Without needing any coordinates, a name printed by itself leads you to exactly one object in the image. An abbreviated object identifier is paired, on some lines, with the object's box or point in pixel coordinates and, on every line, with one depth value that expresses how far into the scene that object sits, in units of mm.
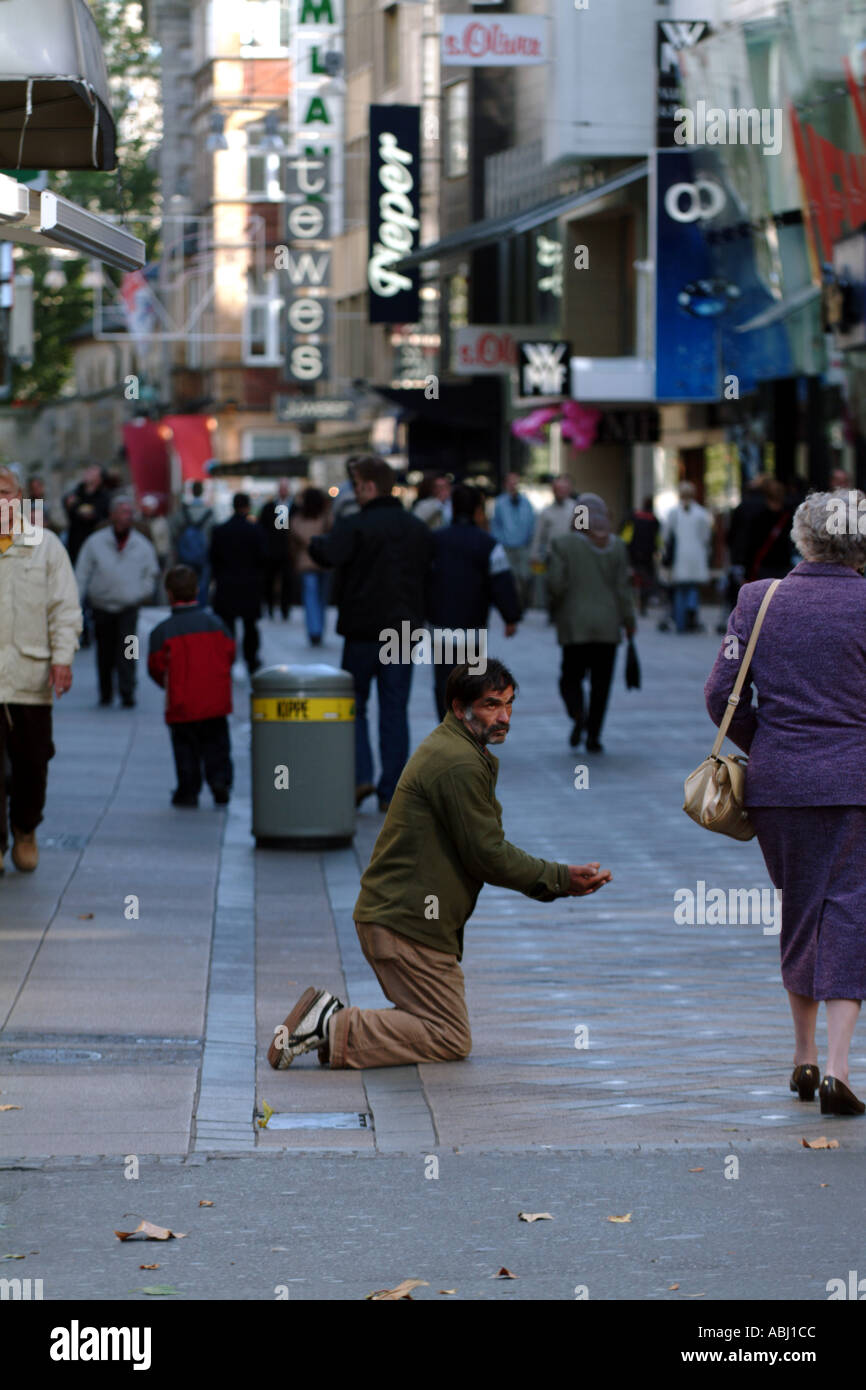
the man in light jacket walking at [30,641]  11148
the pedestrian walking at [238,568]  21500
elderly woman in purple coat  7012
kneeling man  7648
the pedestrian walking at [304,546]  25859
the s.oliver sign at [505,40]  34531
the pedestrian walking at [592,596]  16500
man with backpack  29672
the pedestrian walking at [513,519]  32281
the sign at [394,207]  43594
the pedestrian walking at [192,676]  13680
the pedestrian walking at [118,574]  19578
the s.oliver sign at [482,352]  42562
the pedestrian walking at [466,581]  15047
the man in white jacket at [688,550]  28359
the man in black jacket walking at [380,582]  13508
